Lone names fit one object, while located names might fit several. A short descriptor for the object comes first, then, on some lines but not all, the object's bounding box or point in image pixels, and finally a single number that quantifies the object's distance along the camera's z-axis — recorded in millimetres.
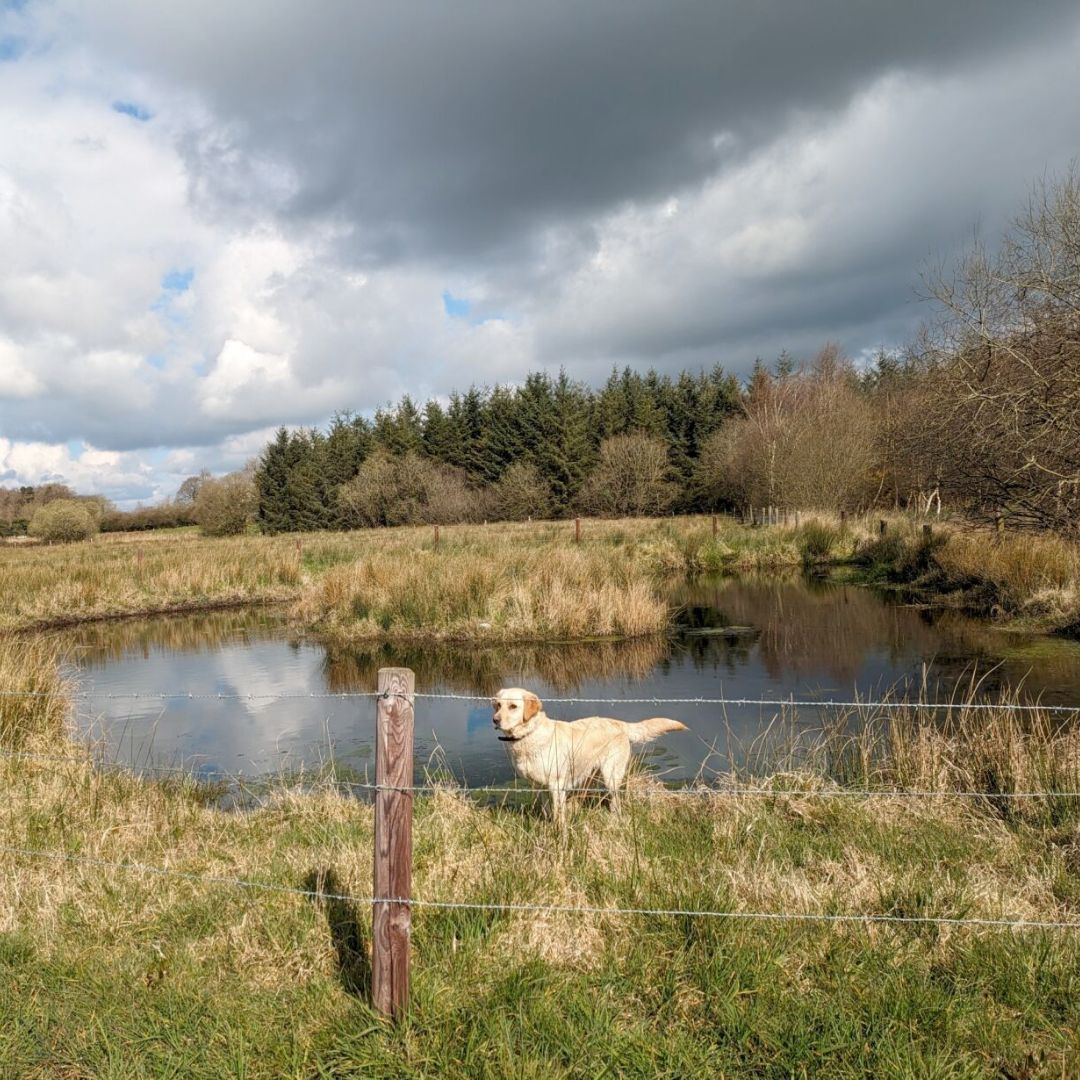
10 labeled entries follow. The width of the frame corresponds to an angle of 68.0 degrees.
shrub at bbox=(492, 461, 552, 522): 49688
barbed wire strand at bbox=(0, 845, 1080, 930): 3141
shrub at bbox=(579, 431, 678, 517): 47812
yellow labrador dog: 4934
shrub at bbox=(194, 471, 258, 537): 55062
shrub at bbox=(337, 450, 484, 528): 49375
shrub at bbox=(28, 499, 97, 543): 45281
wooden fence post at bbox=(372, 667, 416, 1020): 2768
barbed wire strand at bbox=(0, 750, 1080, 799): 5176
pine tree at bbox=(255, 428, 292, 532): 56219
